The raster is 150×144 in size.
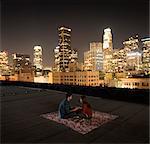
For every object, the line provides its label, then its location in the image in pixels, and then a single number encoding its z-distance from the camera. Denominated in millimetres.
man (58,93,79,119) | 6781
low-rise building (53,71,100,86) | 80125
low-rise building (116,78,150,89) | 54138
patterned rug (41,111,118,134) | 5904
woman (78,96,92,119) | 6592
